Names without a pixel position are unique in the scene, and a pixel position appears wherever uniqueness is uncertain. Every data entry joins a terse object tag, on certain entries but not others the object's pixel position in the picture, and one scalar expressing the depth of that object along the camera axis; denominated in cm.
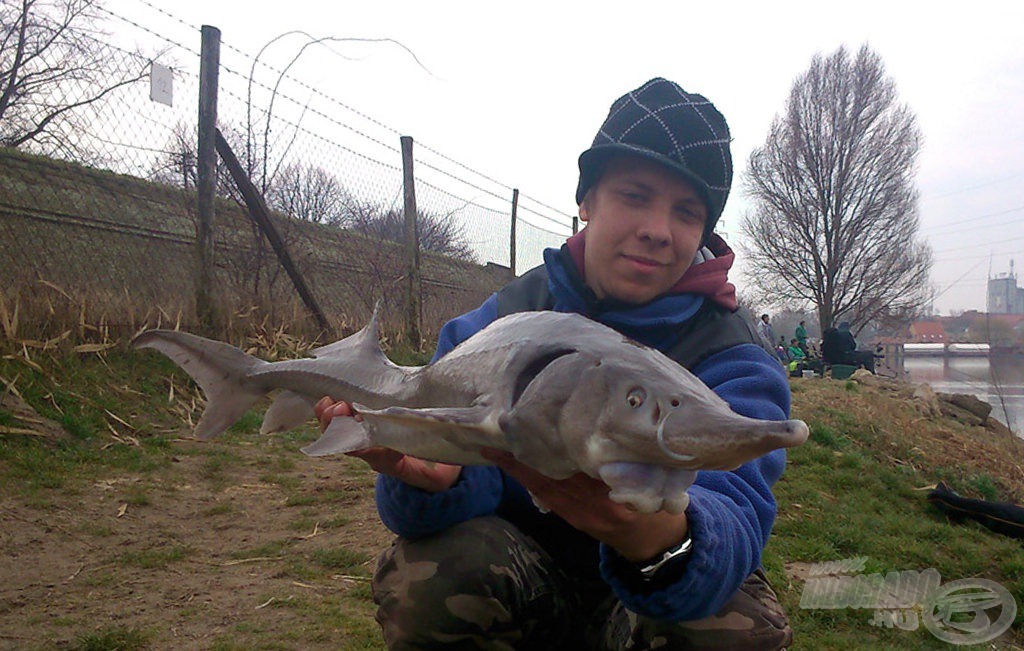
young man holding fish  175
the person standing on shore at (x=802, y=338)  2030
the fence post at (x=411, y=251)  795
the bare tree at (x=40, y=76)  546
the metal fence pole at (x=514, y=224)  1069
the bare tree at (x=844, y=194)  2483
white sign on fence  526
